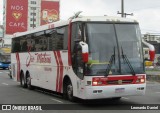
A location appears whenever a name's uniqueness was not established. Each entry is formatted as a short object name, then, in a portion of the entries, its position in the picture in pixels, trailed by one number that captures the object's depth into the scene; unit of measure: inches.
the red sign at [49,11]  3531.0
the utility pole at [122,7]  1759.2
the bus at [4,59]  2224.4
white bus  533.6
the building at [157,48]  3398.1
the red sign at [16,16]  3169.3
